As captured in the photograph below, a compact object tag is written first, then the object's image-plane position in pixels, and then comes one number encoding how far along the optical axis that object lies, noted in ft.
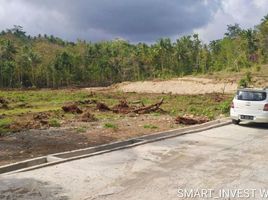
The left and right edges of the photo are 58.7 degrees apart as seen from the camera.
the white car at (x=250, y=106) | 32.10
